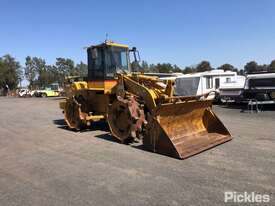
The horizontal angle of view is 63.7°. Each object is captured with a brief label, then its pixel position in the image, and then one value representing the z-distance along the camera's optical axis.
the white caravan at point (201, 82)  15.29
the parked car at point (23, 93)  35.00
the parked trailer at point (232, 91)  13.18
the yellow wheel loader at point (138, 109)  5.32
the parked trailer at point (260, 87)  12.00
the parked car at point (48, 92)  31.10
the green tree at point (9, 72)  47.40
